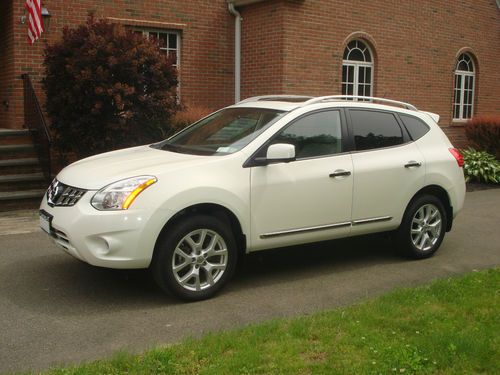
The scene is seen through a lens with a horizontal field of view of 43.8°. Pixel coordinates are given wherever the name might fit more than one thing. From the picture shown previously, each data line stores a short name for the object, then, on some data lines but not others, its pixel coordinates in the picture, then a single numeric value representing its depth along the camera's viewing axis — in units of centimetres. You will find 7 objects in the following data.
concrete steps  960
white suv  502
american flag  998
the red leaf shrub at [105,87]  922
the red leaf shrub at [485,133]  1515
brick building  1145
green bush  1359
